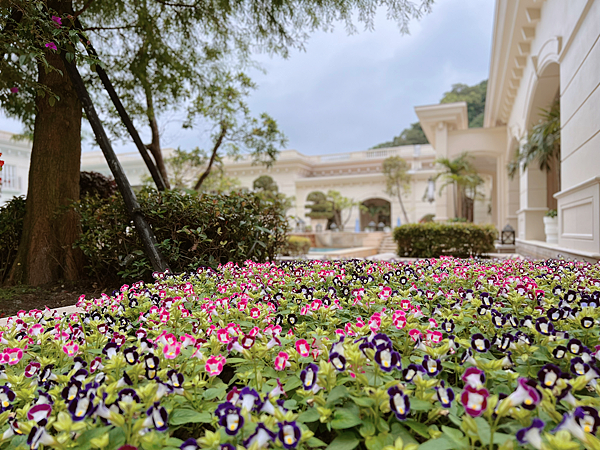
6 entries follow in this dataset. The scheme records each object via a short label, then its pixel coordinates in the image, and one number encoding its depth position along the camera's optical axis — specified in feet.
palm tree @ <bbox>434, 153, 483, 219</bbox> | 50.42
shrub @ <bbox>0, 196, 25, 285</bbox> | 16.72
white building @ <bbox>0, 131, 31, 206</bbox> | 78.70
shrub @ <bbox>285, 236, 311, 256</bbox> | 42.29
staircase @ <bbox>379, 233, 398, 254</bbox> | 58.95
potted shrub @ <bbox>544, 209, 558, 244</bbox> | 28.60
